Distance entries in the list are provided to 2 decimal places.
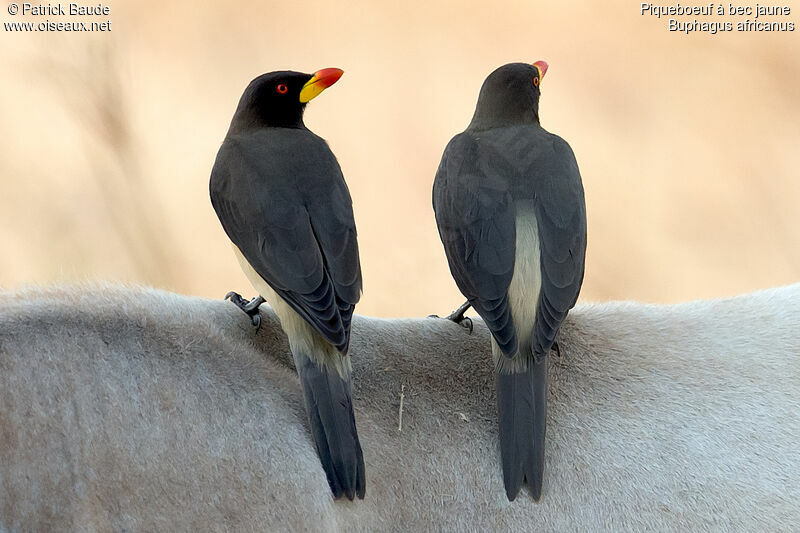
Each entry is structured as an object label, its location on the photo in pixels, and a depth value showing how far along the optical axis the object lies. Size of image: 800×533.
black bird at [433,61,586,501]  5.27
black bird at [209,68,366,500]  5.25
